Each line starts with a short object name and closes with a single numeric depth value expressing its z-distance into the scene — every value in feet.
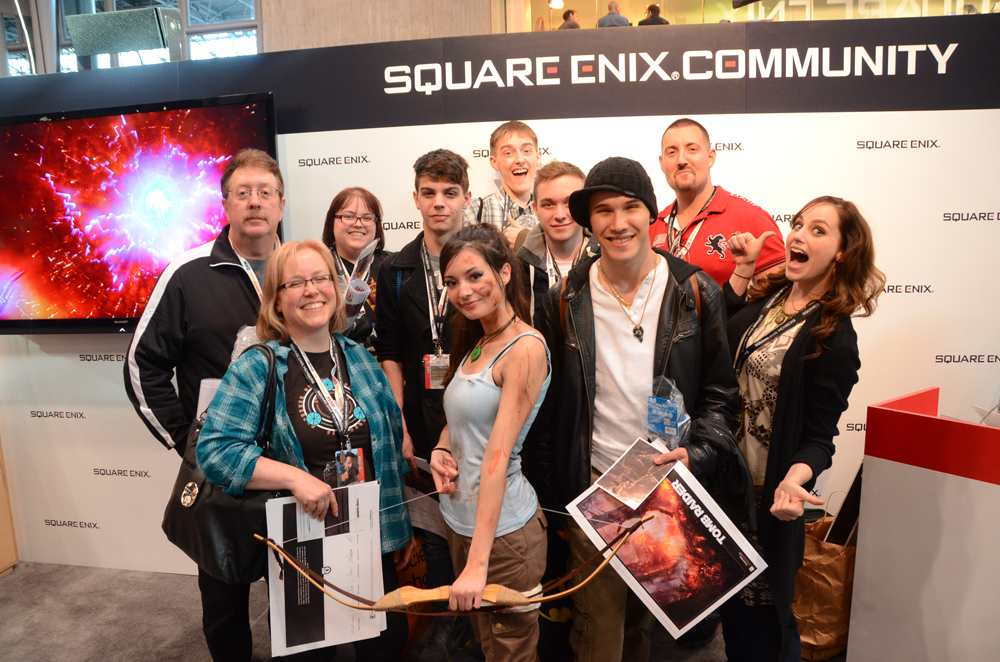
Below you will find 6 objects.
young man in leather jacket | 5.62
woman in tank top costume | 5.25
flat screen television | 10.78
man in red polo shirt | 8.05
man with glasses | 7.51
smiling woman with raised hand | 6.12
